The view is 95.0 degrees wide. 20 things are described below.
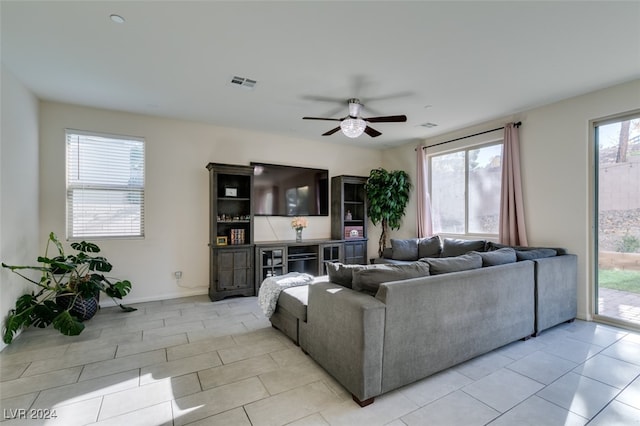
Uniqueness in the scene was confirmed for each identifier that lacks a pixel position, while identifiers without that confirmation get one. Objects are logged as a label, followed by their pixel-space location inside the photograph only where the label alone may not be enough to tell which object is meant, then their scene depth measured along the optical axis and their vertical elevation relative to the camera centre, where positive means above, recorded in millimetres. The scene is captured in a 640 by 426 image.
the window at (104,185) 4008 +435
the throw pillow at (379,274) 2221 -469
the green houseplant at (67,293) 2865 -897
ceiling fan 3430 +1102
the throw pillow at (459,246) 4318 -497
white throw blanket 3129 -790
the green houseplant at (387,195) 5660 +378
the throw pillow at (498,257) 2861 -440
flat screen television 5152 +455
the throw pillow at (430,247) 4887 -555
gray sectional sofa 1997 -814
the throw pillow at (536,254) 3186 -456
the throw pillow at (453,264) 2475 -442
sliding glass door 3320 -85
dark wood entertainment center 4469 -494
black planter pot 3367 -1021
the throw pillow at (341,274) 2480 -512
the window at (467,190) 4641 +415
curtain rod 4184 +1288
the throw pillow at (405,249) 5027 -603
